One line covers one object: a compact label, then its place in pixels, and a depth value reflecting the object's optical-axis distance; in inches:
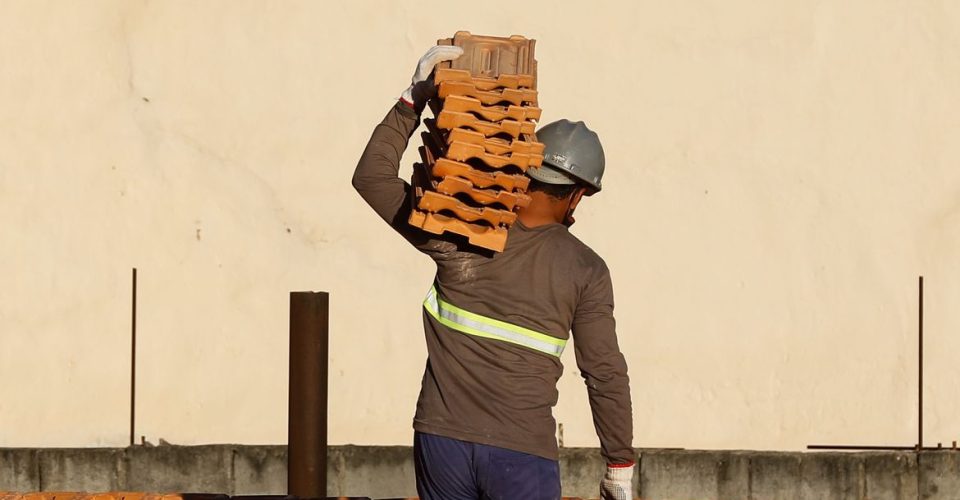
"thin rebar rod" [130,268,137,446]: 851.4
